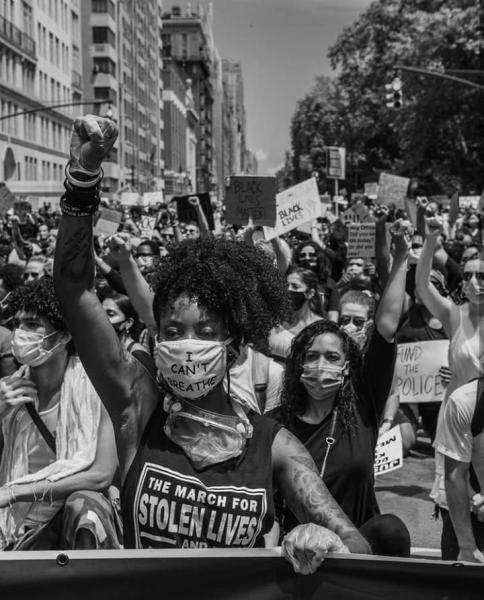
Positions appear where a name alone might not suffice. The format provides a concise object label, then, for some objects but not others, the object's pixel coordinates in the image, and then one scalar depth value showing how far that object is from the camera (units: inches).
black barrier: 95.0
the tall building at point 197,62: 5821.9
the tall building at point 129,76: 3051.2
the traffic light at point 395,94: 864.9
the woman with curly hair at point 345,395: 140.9
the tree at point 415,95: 1423.5
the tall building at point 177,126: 4596.5
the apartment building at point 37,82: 2015.3
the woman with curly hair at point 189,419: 90.7
